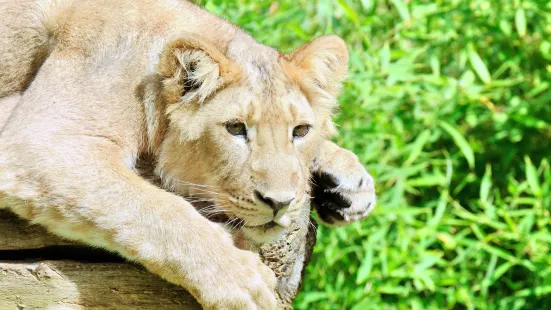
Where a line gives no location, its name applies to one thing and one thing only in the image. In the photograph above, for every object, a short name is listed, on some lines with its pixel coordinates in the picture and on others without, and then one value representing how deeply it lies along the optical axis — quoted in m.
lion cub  5.71
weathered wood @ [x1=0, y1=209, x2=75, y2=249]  6.10
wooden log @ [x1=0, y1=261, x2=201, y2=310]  5.87
